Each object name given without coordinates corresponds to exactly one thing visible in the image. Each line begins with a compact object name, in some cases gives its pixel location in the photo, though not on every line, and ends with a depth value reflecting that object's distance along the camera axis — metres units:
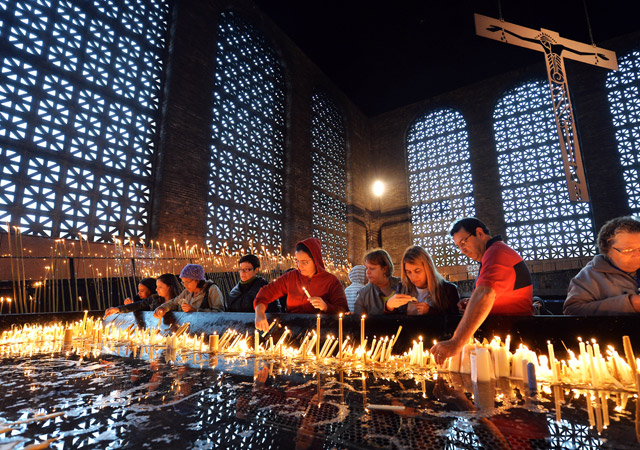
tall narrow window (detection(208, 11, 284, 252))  9.93
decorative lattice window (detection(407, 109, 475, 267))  14.72
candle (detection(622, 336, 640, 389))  1.22
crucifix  6.32
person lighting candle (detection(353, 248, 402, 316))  3.13
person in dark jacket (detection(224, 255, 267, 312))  4.11
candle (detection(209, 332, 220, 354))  2.10
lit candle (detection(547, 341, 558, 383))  1.26
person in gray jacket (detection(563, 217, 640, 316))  2.08
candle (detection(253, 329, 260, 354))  2.00
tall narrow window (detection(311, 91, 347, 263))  13.80
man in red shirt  1.55
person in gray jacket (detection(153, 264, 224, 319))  3.95
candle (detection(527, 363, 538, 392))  1.21
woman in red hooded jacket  2.95
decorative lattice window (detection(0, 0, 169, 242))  6.30
